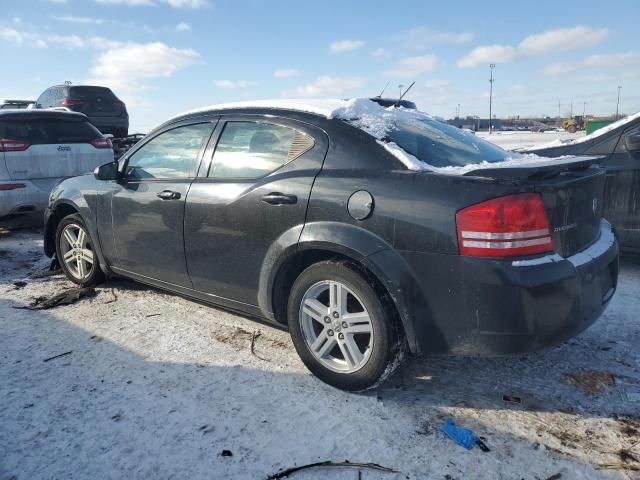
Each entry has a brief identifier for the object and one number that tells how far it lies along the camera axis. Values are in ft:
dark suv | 42.96
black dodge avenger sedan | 7.59
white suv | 20.44
